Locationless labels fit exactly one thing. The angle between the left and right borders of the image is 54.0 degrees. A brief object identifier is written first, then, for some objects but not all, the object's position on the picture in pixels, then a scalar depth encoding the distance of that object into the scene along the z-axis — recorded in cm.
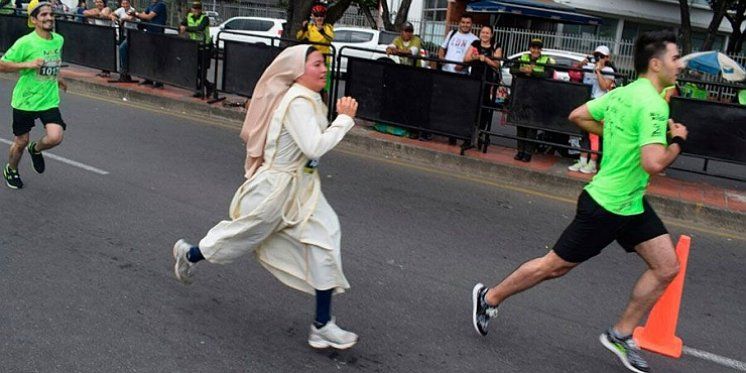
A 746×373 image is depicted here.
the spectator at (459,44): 1047
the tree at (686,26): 2586
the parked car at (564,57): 1873
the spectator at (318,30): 1168
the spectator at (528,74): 941
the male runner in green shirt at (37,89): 668
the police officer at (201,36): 1282
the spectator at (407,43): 1195
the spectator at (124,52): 1406
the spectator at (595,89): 899
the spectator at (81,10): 1500
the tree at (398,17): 2811
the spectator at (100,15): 1583
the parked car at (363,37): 2230
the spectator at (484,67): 949
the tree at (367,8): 3152
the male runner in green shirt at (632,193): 372
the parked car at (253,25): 2489
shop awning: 2661
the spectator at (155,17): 1422
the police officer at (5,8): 1773
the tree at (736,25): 2807
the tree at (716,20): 2644
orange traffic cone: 435
